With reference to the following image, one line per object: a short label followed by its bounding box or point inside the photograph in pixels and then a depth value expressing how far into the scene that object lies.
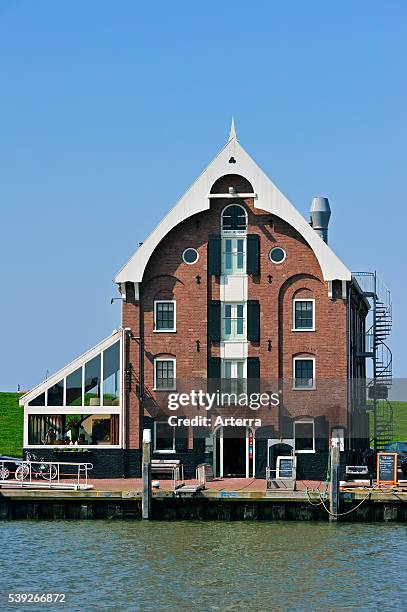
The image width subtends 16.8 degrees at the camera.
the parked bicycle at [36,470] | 53.41
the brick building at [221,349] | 58.88
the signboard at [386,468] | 51.72
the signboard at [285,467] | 52.03
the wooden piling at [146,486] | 49.62
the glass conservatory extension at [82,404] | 59.19
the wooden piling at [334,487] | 49.22
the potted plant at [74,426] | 59.44
